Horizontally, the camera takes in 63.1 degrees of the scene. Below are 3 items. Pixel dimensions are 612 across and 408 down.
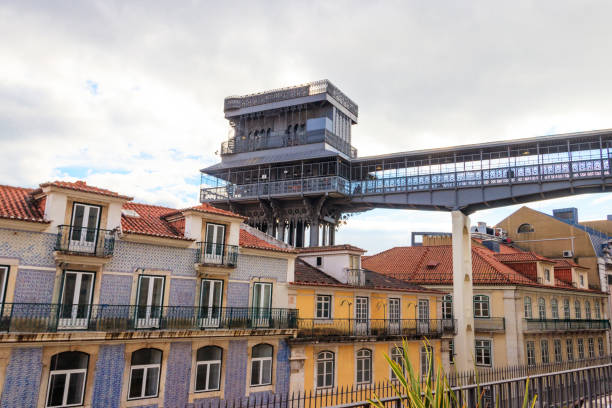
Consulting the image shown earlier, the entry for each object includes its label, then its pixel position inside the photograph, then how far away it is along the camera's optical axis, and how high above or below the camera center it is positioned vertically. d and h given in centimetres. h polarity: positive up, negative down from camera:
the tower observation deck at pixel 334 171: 3325 +1043
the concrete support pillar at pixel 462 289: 3494 +161
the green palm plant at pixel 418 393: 584 -100
